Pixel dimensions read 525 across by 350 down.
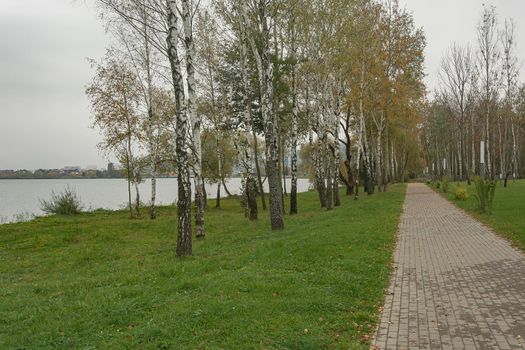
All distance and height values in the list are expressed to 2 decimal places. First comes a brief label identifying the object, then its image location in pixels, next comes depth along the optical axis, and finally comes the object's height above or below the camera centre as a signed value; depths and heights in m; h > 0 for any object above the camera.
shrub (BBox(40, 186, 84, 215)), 27.62 -1.28
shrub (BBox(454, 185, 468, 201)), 25.06 -1.31
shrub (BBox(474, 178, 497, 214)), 18.09 -0.97
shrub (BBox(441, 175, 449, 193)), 33.47 -1.09
